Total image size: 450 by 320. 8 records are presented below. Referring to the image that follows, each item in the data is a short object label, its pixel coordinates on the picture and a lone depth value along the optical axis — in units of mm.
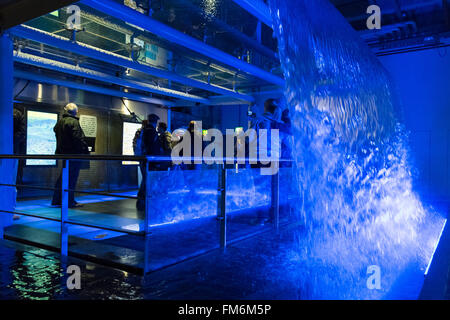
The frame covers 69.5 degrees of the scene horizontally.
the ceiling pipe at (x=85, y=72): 5360
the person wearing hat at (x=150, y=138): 5285
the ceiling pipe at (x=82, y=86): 6281
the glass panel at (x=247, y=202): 3750
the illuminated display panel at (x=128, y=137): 8805
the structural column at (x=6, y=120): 3973
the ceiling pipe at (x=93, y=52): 4350
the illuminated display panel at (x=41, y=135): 6742
